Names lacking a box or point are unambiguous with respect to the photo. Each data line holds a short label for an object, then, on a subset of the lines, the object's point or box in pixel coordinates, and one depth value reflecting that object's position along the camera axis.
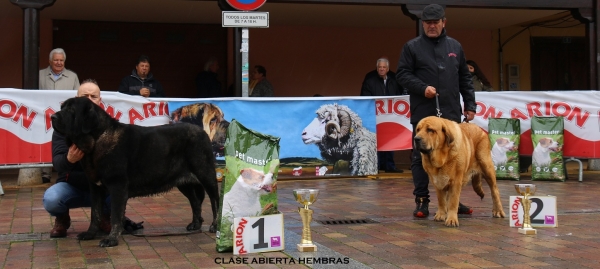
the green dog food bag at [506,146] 10.61
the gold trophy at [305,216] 5.08
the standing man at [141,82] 10.30
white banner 9.28
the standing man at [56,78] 10.16
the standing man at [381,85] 11.94
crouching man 5.63
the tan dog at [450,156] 6.14
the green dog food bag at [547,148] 10.40
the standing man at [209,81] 13.34
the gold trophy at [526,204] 5.81
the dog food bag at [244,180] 5.01
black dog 5.25
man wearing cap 6.78
